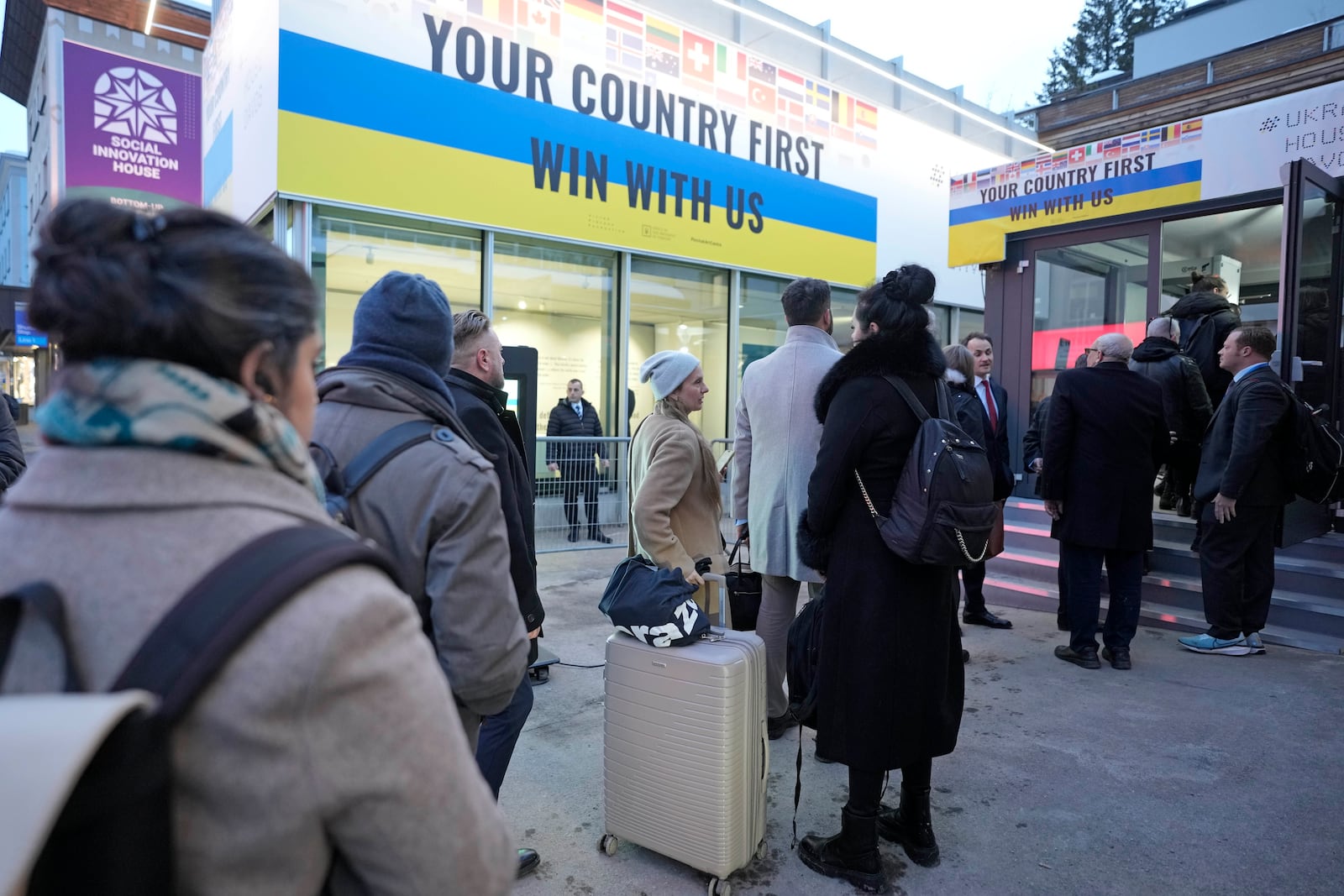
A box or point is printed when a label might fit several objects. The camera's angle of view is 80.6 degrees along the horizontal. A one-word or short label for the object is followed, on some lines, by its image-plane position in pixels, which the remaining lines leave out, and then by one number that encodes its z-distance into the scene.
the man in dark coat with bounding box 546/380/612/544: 7.48
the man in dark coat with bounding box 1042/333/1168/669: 4.65
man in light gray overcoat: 3.57
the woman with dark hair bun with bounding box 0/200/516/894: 0.75
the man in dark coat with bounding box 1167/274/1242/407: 6.07
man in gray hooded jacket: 1.79
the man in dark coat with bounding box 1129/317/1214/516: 5.62
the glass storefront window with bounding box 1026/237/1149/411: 7.54
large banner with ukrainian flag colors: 7.14
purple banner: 16.17
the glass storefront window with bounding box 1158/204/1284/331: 7.30
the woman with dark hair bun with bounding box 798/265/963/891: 2.57
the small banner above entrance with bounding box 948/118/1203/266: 7.01
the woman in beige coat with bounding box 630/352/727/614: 3.18
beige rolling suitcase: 2.46
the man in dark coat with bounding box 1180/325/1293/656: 4.77
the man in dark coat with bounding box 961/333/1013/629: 5.57
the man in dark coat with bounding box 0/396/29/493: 3.57
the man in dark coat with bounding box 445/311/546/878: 2.33
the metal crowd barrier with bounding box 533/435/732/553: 7.43
